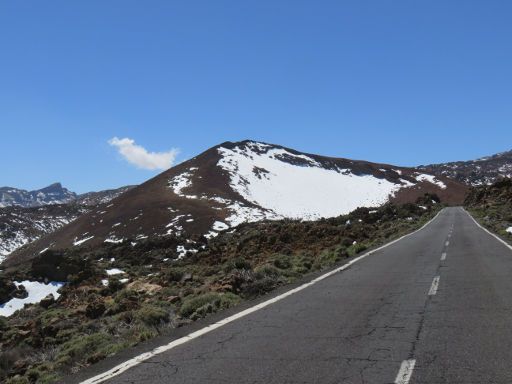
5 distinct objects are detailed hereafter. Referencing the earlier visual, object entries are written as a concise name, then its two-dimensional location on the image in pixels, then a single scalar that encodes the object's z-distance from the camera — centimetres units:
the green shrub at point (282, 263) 1630
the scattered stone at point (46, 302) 1806
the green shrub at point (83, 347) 844
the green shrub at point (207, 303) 991
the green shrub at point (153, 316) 934
